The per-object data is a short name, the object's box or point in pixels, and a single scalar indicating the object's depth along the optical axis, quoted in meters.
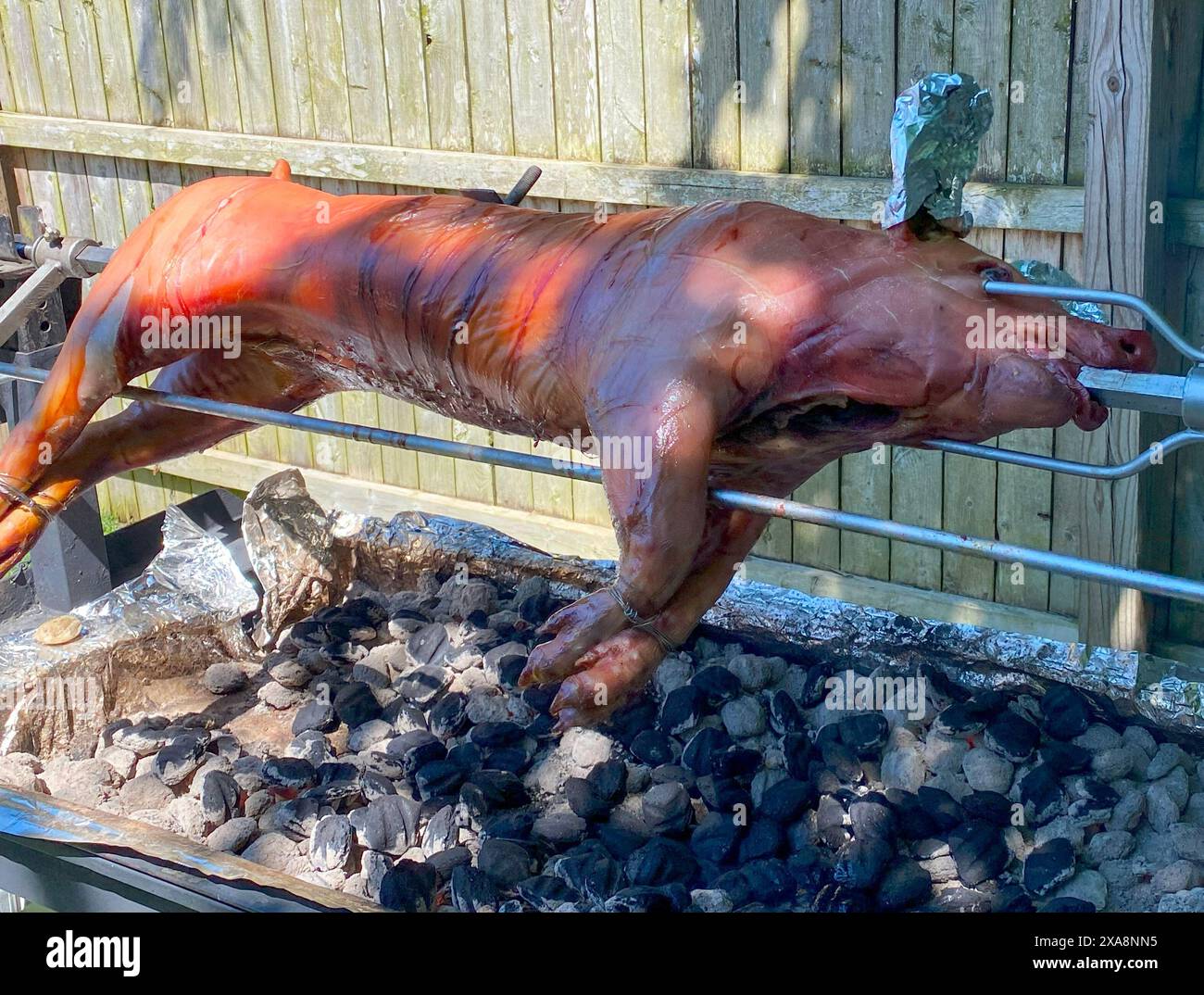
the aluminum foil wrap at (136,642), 3.32
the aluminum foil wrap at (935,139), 1.97
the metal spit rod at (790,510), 1.62
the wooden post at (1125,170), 3.28
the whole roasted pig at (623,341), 2.06
